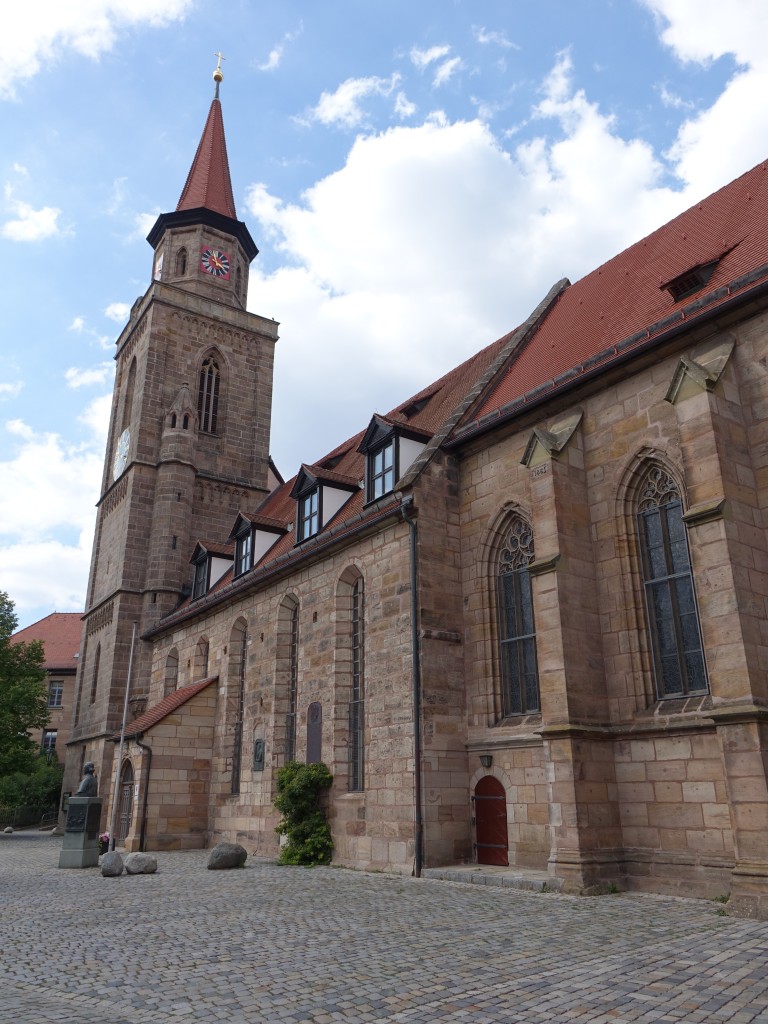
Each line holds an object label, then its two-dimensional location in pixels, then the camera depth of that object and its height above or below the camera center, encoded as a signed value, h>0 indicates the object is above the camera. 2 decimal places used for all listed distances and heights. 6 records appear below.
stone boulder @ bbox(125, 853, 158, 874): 14.66 -1.09
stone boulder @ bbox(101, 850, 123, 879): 14.25 -1.08
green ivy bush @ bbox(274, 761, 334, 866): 15.88 -0.35
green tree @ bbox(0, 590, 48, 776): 32.50 +3.95
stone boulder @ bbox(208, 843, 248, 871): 14.95 -1.01
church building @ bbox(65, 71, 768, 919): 10.67 +2.91
